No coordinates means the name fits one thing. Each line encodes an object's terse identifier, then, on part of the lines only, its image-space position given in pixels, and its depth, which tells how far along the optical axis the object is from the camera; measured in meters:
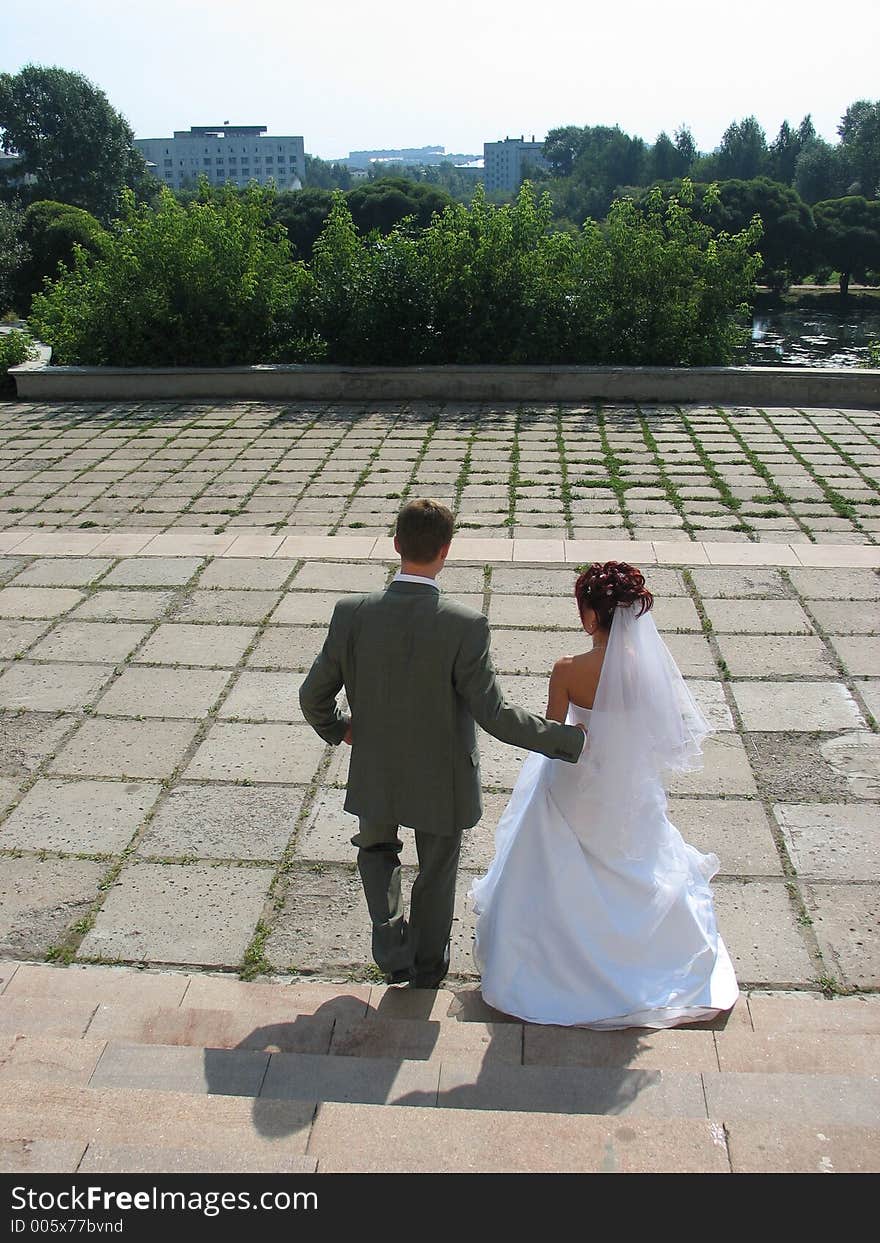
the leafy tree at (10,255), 19.14
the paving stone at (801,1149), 2.20
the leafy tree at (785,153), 102.19
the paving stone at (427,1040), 3.08
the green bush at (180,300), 12.92
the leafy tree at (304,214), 54.12
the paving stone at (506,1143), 2.20
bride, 3.37
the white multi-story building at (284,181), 154.65
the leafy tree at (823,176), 86.75
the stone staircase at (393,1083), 2.24
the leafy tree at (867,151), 84.44
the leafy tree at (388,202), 60.62
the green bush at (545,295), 12.72
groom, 3.11
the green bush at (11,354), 12.91
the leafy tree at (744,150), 103.81
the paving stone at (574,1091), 2.74
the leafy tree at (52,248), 21.28
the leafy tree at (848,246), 59.22
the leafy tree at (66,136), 65.50
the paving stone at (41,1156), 2.10
